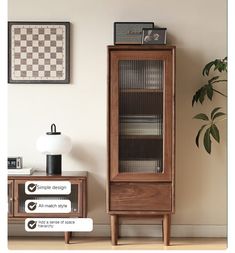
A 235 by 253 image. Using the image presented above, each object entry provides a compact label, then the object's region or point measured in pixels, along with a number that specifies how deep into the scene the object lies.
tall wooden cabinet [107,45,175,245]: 4.07
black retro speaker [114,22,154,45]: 4.20
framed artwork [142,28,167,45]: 4.12
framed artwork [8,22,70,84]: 4.39
